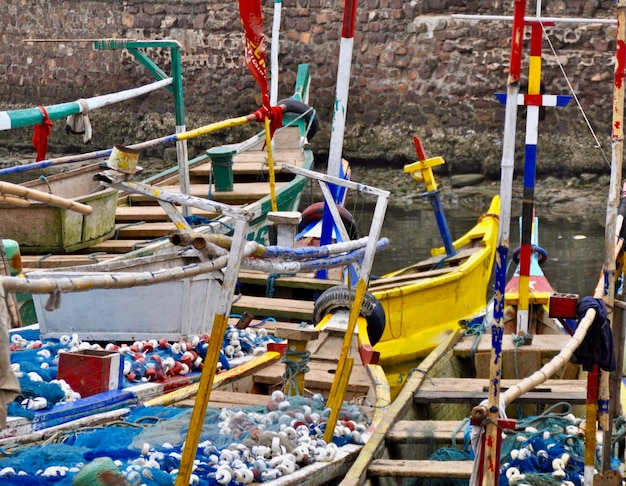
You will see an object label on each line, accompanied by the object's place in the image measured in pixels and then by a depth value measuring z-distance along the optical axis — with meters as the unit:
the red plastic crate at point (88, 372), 9.59
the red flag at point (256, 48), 14.93
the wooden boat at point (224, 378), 7.12
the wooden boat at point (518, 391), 6.98
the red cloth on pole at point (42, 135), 10.42
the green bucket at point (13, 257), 11.21
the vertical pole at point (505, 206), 7.07
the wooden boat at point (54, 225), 14.04
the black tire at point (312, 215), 17.02
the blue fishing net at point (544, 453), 8.80
